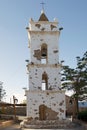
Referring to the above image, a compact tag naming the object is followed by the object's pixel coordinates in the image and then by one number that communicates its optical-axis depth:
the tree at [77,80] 32.31
